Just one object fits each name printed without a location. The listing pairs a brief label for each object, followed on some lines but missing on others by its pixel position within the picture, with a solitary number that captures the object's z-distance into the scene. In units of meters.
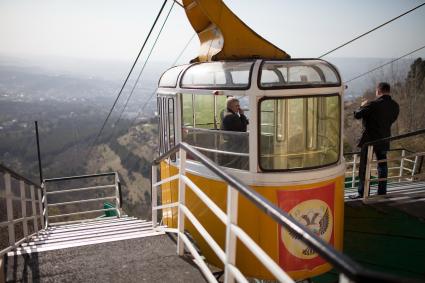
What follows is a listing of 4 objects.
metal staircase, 4.73
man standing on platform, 6.75
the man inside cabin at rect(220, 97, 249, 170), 5.16
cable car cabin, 4.93
